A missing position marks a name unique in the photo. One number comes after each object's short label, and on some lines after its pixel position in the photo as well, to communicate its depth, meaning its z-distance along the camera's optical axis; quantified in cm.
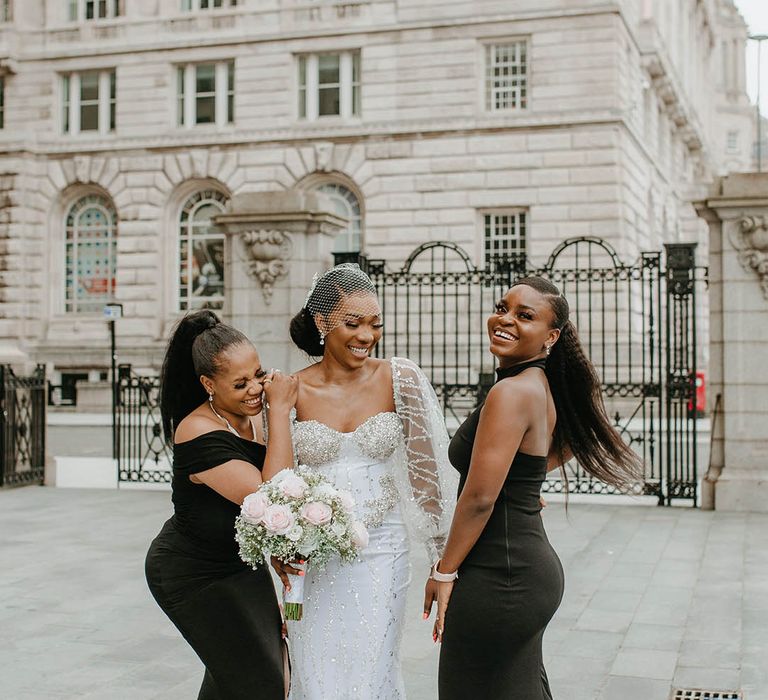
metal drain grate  546
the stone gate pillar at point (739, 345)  1163
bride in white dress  407
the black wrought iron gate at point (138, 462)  1359
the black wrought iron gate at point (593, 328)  1220
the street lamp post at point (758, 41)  3800
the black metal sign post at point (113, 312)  2373
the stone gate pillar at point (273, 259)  1310
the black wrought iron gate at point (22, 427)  1370
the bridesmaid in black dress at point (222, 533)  380
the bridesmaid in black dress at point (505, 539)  359
